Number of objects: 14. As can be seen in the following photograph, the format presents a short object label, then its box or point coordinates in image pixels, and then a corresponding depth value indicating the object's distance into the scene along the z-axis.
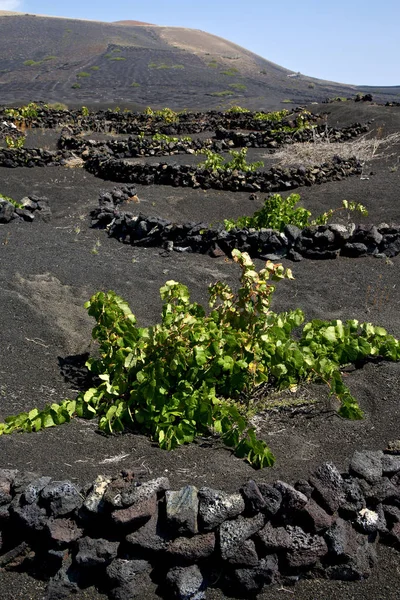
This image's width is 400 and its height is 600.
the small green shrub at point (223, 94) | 55.79
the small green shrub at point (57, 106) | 35.16
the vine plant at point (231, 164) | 15.57
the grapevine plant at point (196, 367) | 4.09
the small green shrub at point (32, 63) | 71.75
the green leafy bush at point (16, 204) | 11.52
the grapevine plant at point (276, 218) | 9.98
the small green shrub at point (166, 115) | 28.80
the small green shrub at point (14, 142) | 19.00
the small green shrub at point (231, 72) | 73.06
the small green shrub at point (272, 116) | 28.34
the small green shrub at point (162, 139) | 21.00
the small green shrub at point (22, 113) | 25.70
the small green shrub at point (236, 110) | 32.46
